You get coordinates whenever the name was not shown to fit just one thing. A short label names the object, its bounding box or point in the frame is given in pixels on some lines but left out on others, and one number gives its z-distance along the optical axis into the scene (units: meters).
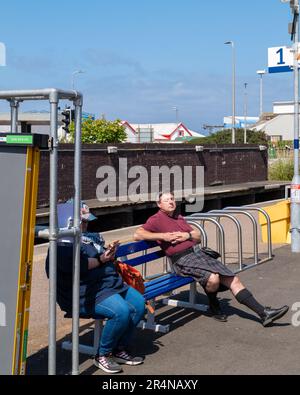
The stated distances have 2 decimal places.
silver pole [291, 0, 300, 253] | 9.65
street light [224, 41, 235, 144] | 48.59
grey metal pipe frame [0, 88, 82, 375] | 4.07
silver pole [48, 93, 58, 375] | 4.06
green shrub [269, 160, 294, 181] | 27.81
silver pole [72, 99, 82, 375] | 4.37
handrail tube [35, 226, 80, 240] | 4.20
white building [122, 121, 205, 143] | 71.96
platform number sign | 9.74
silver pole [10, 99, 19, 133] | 4.63
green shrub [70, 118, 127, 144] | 30.23
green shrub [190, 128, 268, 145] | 65.32
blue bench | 5.27
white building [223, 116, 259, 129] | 93.44
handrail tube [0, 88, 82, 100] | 4.12
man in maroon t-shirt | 6.02
